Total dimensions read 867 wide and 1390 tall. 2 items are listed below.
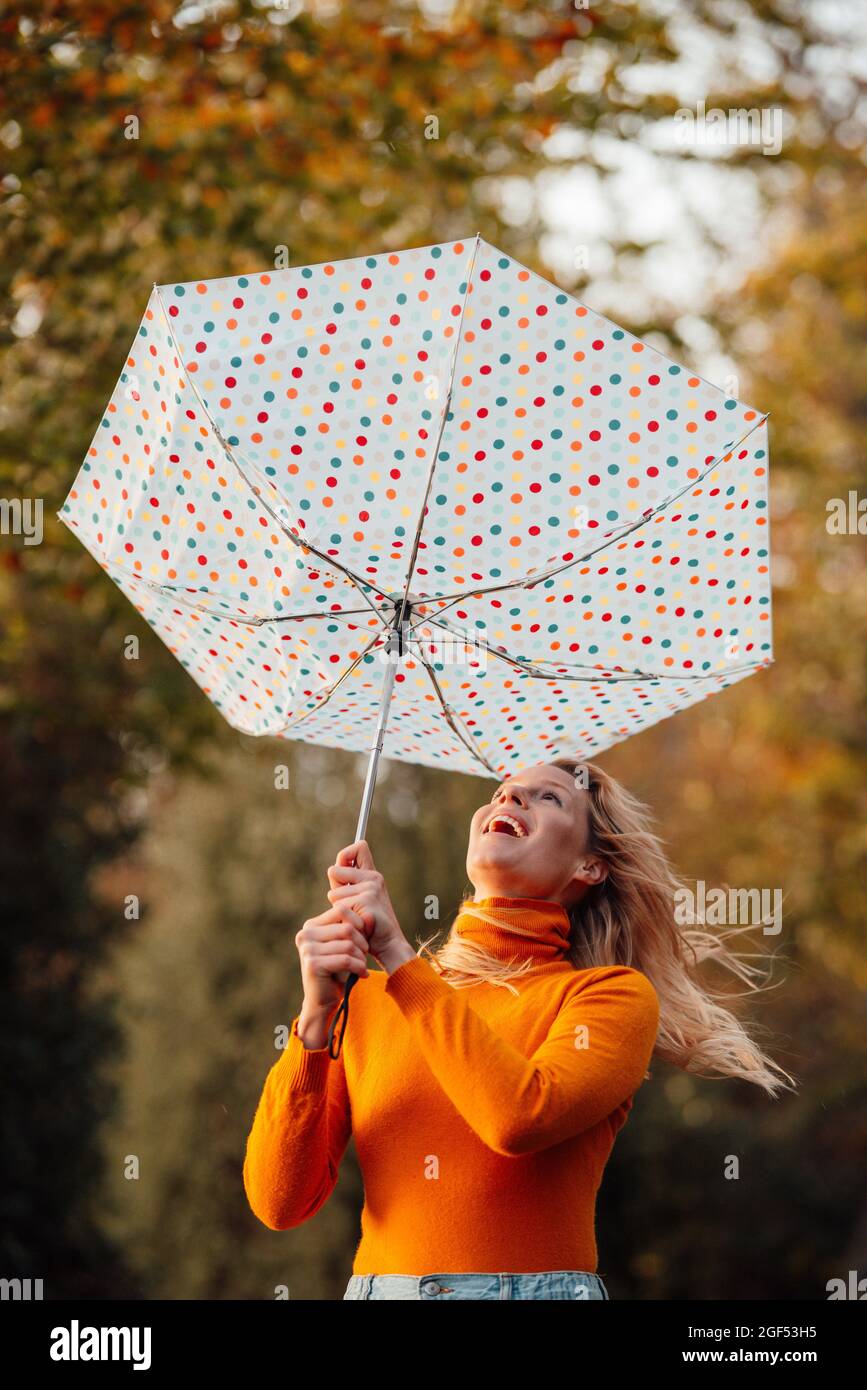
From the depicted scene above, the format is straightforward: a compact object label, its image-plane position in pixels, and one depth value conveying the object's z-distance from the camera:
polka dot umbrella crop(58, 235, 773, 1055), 2.86
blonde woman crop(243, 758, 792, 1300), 2.61
